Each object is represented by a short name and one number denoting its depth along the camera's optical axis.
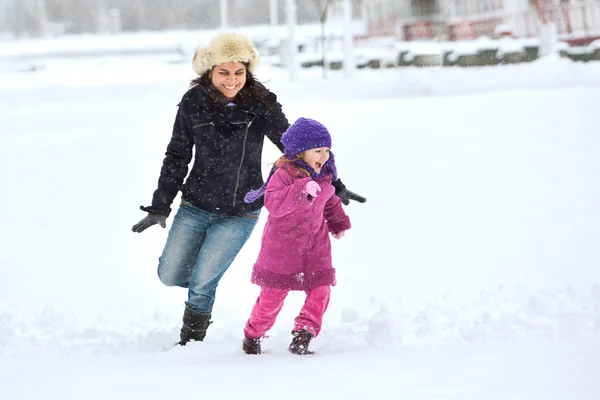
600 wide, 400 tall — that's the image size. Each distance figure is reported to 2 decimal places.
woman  9.50
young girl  8.91
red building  52.81
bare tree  44.36
